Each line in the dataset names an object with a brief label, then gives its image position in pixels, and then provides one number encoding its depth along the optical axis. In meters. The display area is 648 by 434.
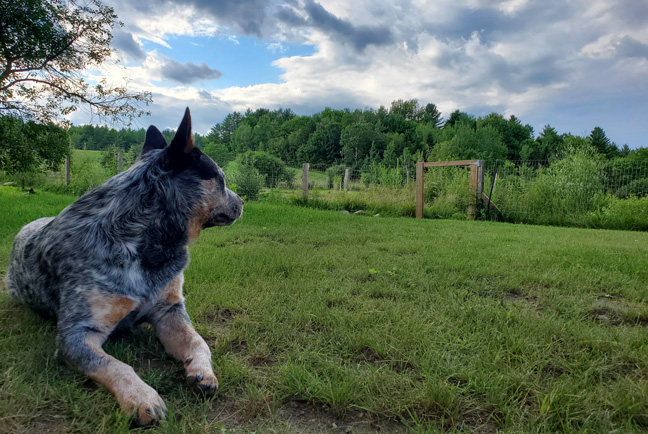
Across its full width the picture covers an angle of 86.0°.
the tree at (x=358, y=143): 52.53
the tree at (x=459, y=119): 61.52
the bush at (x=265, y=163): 25.00
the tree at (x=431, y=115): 66.00
